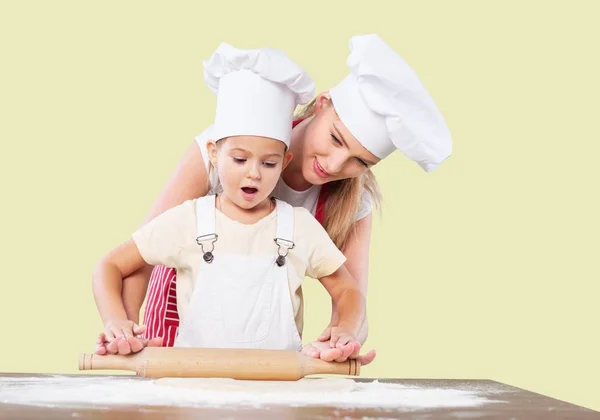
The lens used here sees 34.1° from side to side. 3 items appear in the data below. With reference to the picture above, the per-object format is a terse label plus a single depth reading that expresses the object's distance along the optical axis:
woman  3.13
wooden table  2.20
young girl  3.07
